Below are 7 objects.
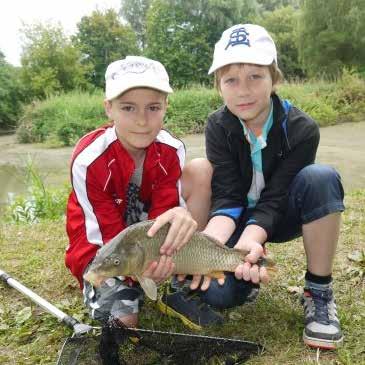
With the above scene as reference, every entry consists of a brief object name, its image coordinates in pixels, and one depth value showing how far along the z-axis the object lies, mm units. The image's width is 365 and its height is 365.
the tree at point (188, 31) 29602
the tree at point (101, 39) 29922
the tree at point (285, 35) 30422
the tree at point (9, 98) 23094
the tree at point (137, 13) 41219
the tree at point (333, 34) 19578
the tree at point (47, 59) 23188
